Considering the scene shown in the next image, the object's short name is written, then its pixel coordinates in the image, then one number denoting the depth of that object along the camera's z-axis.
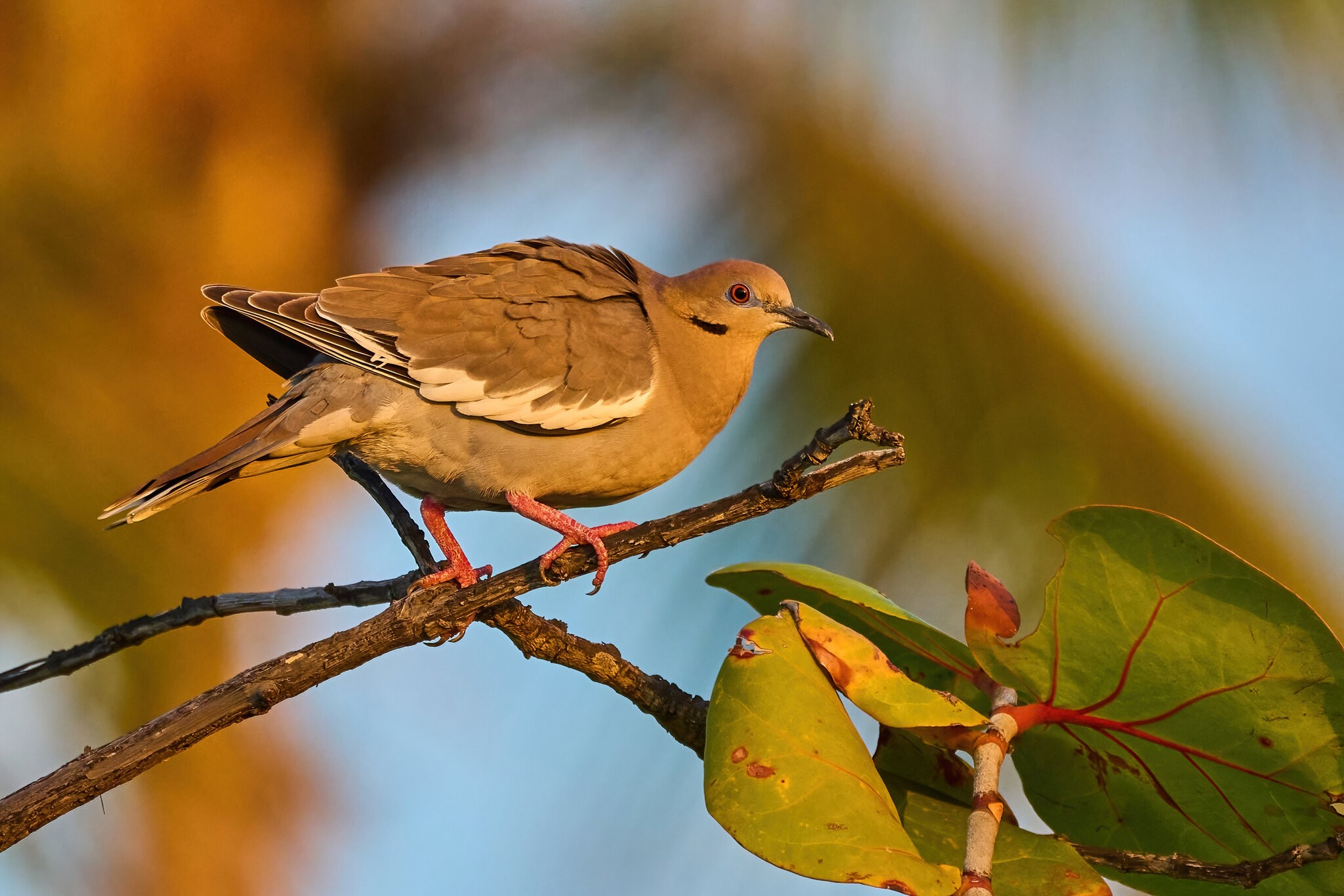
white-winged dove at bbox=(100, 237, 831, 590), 9.66
